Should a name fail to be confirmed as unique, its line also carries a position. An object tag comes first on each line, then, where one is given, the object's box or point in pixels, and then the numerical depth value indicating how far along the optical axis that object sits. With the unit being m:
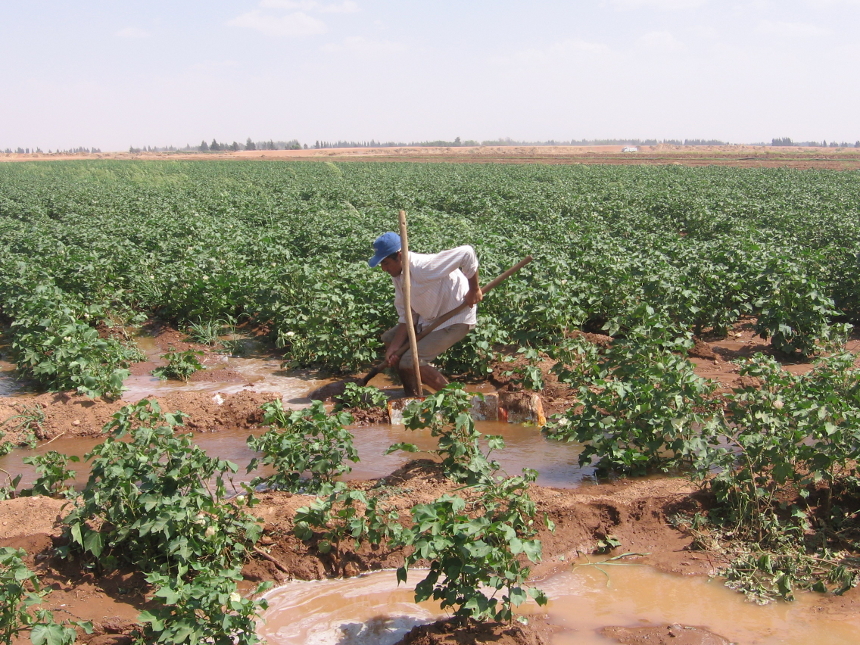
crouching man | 5.63
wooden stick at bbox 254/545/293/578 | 3.70
